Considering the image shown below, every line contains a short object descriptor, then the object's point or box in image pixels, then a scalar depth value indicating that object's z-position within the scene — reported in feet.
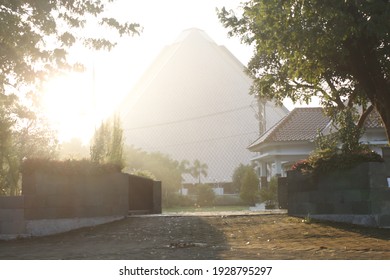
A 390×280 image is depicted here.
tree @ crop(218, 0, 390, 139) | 38.09
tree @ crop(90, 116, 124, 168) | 55.98
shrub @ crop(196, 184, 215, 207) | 161.48
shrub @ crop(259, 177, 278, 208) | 95.62
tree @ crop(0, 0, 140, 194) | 47.98
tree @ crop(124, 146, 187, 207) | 185.68
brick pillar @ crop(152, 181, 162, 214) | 75.20
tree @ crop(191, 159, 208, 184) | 333.21
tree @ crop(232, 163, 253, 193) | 218.48
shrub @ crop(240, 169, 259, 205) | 121.39
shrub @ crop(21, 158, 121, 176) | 46.91
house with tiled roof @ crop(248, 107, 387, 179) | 126.41
